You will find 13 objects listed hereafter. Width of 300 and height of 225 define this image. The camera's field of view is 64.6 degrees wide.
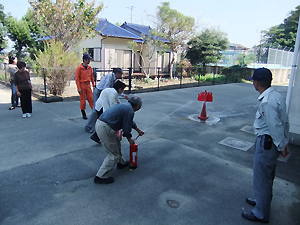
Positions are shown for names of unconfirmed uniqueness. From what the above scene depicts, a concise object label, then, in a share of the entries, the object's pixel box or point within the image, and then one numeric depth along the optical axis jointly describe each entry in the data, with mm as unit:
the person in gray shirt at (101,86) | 4775
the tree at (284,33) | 36238
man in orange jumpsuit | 6184
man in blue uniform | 2576
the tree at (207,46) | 21125
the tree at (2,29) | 19844
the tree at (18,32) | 20438
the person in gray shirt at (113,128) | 3285
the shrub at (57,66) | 9961
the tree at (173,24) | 18250
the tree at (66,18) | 11609
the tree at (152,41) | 16370
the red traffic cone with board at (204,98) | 7417
